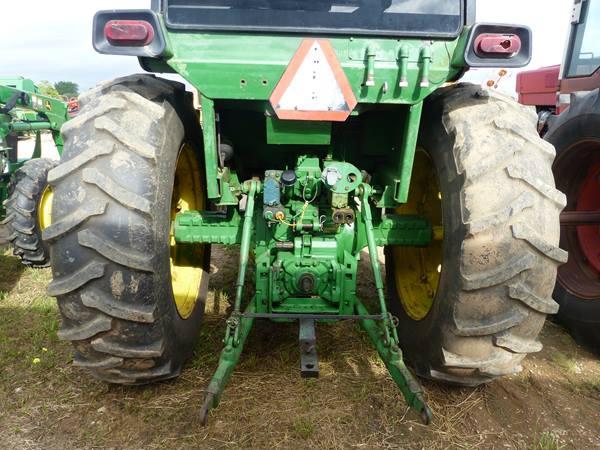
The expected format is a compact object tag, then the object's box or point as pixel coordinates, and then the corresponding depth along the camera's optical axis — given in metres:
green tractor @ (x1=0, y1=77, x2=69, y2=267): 4.23
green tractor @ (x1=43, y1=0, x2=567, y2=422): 2.00
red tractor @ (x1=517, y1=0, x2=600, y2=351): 3.37
